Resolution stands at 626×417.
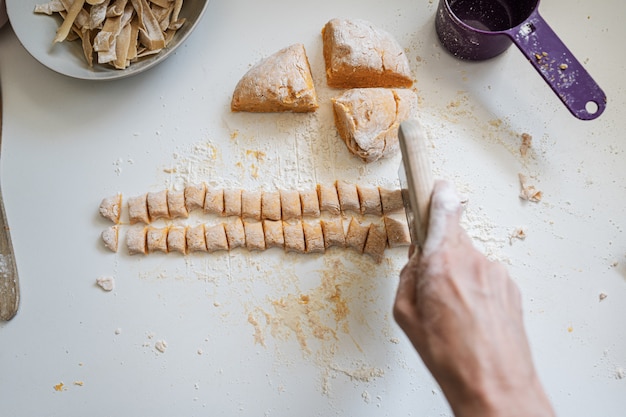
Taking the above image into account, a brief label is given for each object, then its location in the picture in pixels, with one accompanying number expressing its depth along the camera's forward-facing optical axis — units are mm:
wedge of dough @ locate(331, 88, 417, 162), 551
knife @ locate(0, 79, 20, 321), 550
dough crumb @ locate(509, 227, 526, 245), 568
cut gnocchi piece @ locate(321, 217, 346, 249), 553
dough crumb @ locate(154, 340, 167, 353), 546
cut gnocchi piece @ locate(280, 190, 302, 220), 558
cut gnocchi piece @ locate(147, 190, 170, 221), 560
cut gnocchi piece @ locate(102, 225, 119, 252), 560
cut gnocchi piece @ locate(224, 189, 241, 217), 561
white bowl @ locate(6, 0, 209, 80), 566
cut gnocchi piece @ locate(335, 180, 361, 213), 559
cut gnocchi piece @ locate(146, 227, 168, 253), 556
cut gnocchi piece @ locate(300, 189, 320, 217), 558
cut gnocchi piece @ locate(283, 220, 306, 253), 552
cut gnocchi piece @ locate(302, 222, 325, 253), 551
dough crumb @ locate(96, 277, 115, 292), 555
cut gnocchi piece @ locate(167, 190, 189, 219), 562
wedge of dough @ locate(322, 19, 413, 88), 568
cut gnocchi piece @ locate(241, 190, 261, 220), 560
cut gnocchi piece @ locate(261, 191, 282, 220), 560
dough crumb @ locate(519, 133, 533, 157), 587
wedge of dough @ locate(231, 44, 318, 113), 565
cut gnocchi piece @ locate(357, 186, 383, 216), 558
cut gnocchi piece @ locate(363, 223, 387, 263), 551
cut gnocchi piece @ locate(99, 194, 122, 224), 565
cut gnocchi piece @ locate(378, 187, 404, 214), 560
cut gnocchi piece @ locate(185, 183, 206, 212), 564
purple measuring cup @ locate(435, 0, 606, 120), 552
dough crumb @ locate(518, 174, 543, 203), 574
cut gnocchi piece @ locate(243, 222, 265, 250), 554
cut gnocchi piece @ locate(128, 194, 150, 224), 561
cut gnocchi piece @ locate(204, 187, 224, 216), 562
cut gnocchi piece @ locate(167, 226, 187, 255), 555
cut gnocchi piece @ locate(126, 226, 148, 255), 557
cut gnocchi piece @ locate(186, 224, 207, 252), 556
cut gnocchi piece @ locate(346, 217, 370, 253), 552
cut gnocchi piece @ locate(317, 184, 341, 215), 559
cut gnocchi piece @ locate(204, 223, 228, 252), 554
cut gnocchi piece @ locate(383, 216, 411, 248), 549
